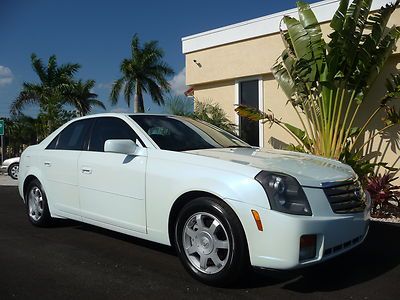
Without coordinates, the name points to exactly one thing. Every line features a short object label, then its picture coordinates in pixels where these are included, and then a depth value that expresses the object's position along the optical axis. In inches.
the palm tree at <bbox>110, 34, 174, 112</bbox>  1248.2
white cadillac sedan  148.5
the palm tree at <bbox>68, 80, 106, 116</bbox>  1188.1
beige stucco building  395.2
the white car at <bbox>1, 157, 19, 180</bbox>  642.2
